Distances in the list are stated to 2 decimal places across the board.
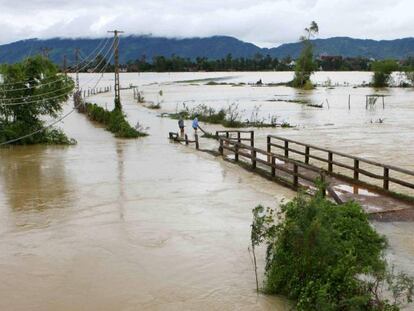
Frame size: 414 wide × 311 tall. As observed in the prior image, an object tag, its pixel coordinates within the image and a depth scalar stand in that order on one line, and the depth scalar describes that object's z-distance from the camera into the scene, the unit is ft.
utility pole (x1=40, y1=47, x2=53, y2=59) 194.59
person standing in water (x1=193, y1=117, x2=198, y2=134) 93.07
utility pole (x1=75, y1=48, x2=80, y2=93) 230.89
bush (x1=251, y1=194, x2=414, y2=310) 24.41
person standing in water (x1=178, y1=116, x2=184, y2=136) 98.07
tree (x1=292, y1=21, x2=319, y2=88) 309.01
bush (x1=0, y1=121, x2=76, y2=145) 92.17
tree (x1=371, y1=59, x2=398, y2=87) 307.37
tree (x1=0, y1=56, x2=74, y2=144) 93.76
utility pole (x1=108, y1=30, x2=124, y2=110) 118.32
